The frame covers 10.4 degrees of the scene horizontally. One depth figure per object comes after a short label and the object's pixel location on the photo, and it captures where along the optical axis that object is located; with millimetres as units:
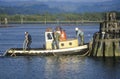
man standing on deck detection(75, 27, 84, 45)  58188
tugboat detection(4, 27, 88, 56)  57375
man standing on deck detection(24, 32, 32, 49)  59219
